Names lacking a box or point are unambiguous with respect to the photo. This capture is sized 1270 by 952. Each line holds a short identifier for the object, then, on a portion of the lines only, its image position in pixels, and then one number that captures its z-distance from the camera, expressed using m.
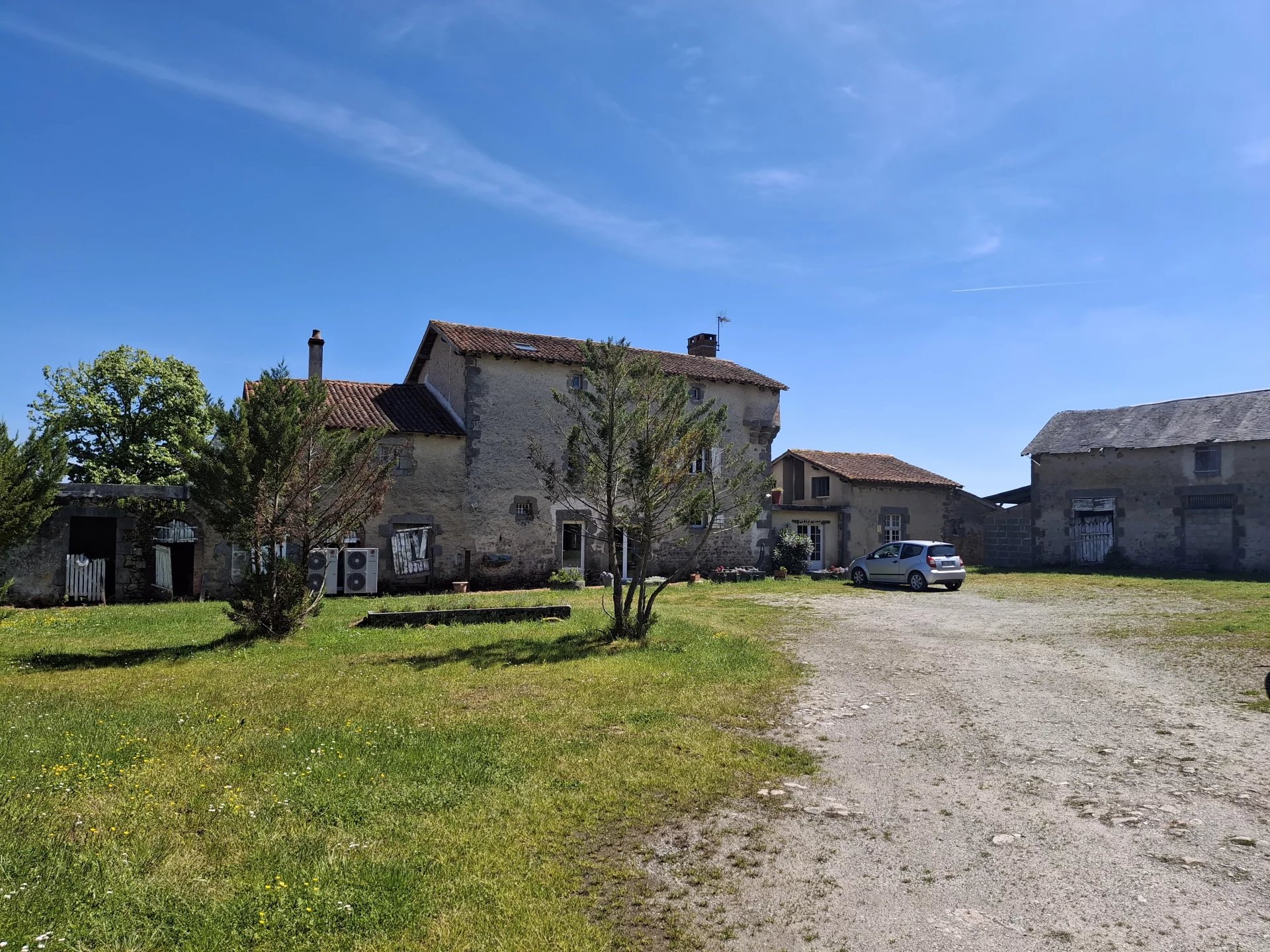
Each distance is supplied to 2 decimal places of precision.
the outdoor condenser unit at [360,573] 19.95
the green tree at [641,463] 11.73
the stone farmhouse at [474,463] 21.36
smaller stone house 28.80
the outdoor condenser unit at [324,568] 18.97
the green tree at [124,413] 30.78
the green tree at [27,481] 12.64
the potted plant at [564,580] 22.39
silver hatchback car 21.58
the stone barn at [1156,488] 25.20
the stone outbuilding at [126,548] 17.22
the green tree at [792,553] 27.17
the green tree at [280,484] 11.71
